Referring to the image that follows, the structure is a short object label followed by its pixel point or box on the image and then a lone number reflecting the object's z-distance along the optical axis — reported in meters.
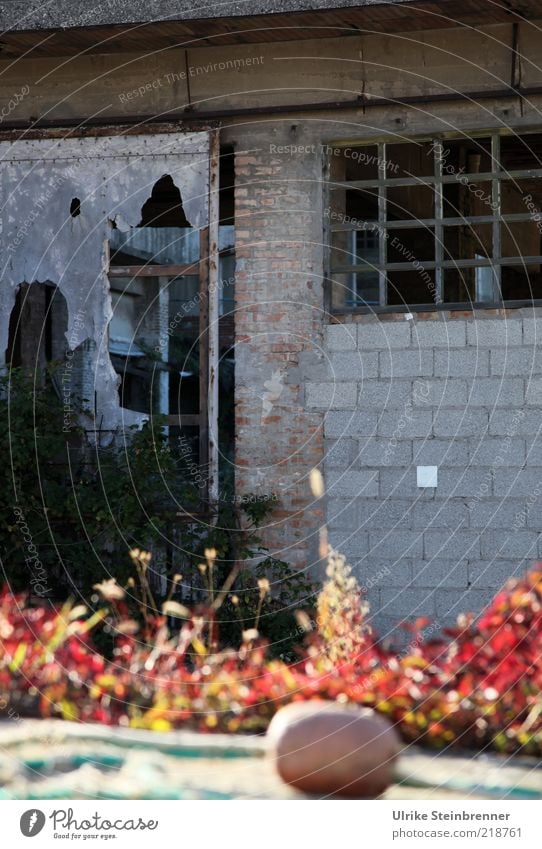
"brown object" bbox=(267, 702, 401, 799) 11.14
